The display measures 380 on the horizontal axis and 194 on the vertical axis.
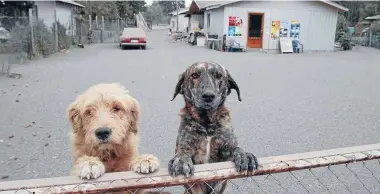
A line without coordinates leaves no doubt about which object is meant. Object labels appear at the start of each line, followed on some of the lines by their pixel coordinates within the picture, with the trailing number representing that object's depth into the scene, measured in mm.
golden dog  2416
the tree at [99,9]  44766
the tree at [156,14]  104588
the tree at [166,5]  130312
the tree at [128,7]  62938
